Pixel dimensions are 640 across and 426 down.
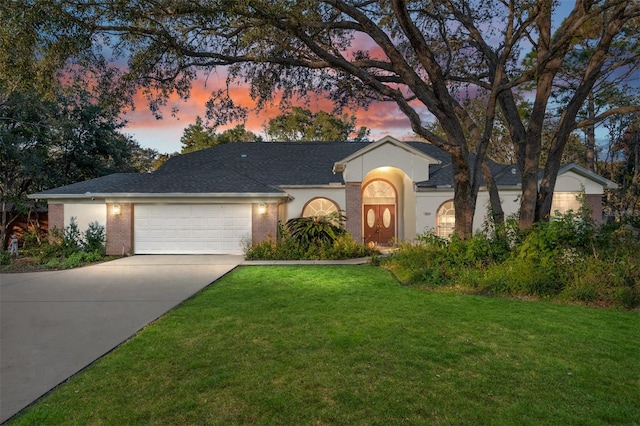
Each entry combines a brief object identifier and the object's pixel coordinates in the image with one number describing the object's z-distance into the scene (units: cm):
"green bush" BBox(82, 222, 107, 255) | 1393
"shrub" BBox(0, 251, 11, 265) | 1229
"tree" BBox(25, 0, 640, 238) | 802
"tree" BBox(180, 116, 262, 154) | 3120
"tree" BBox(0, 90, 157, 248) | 1513
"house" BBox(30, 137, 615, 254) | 1416
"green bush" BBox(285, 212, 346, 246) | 1347
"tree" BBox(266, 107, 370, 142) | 3278
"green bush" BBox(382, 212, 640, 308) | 702
